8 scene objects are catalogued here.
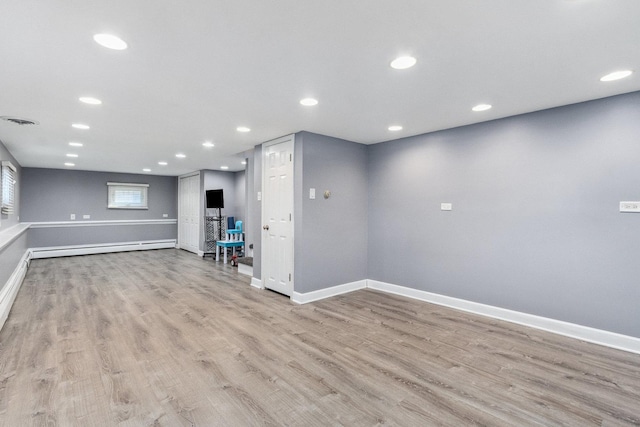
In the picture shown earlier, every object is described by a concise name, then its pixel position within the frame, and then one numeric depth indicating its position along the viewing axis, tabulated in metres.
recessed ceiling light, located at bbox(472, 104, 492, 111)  3.17
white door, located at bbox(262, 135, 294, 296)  4.42
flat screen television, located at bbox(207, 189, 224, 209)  7.93
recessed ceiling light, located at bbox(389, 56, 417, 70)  2.16
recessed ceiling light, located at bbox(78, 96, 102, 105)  2.96
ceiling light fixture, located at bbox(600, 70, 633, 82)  2.40
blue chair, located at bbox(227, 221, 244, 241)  7.63
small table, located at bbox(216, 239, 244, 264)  7.30
